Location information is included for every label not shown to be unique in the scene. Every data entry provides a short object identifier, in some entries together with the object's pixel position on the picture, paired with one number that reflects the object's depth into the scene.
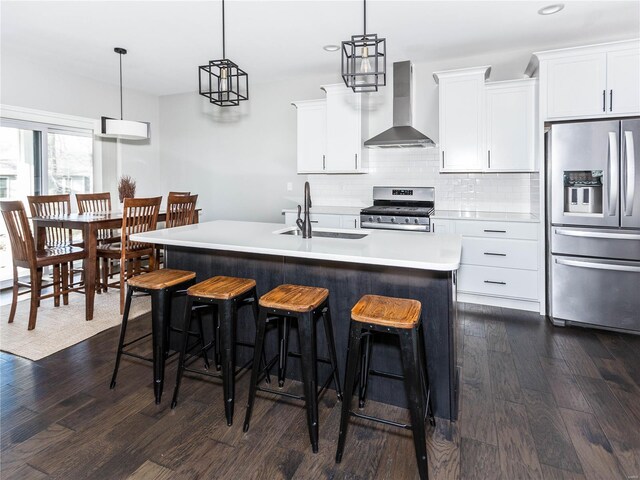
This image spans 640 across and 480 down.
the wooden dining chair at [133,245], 3.65
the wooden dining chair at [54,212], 3.96
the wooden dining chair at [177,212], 4.07
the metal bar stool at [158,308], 2.21
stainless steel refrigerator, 3.13
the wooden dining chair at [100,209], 4.20
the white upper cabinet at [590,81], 3.28
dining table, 3.52
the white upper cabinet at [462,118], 3.95
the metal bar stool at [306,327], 1.82
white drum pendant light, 4.11
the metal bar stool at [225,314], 2.01
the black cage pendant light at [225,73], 2.68
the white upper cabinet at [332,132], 4.54
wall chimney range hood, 4.24
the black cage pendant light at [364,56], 2.23
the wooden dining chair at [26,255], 3.25
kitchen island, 2.00
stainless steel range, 4.01
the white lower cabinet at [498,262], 3.65
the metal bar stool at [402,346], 1.61
